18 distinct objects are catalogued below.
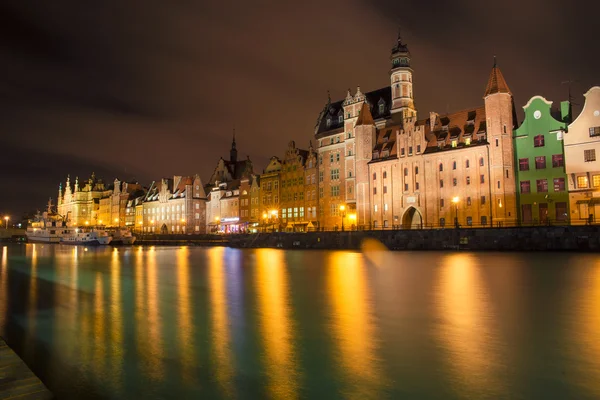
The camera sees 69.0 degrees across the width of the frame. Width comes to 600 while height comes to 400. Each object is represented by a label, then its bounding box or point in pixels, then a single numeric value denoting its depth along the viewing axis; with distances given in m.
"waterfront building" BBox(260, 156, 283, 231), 94.64
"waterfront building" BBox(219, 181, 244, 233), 109.00
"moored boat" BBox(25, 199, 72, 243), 122.06
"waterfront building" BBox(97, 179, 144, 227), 163.50
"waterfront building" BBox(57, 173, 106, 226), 181.25
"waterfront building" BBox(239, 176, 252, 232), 104.94
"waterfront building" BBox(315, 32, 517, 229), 58.12
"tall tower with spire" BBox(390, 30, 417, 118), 76.44
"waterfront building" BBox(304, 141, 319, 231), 86.25
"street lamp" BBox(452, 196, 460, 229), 56.66
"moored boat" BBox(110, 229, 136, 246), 105.62
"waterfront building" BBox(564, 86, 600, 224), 50.16
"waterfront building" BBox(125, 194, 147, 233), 149.12
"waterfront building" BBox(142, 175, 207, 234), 124.88
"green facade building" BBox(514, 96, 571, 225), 53.72
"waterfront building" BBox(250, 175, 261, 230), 100.97
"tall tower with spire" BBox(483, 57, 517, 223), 56.41
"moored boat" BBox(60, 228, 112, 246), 102.12
